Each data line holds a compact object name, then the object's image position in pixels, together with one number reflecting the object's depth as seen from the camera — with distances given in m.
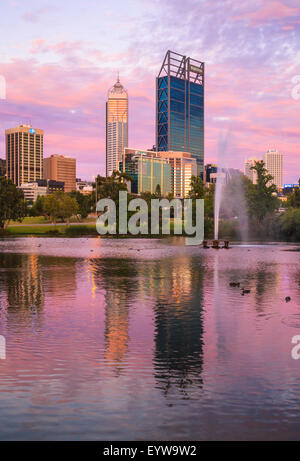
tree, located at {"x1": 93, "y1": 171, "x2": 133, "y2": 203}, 139.88
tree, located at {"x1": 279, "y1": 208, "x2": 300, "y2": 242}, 91.44
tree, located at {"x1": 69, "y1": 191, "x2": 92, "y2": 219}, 167.50
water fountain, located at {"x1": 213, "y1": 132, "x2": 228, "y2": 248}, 67.47
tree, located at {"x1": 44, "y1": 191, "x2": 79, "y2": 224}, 145.62
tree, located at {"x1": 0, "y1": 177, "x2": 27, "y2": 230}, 118.38
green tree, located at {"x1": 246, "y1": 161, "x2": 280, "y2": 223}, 114.25
